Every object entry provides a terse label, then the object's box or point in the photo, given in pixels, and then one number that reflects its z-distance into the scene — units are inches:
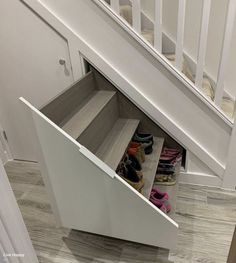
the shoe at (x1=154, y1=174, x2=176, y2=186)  65.9
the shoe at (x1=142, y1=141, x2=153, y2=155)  69.9
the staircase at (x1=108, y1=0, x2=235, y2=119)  74.8
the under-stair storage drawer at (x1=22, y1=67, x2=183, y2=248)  42.1
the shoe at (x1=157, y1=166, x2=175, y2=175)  68.8
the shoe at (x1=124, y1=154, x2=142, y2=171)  60.4
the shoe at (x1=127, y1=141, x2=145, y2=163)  64.2
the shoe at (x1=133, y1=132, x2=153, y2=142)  71.9
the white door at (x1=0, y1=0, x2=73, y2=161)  65.2
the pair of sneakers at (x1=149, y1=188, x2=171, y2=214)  56.6
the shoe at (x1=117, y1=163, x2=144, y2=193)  54.6
